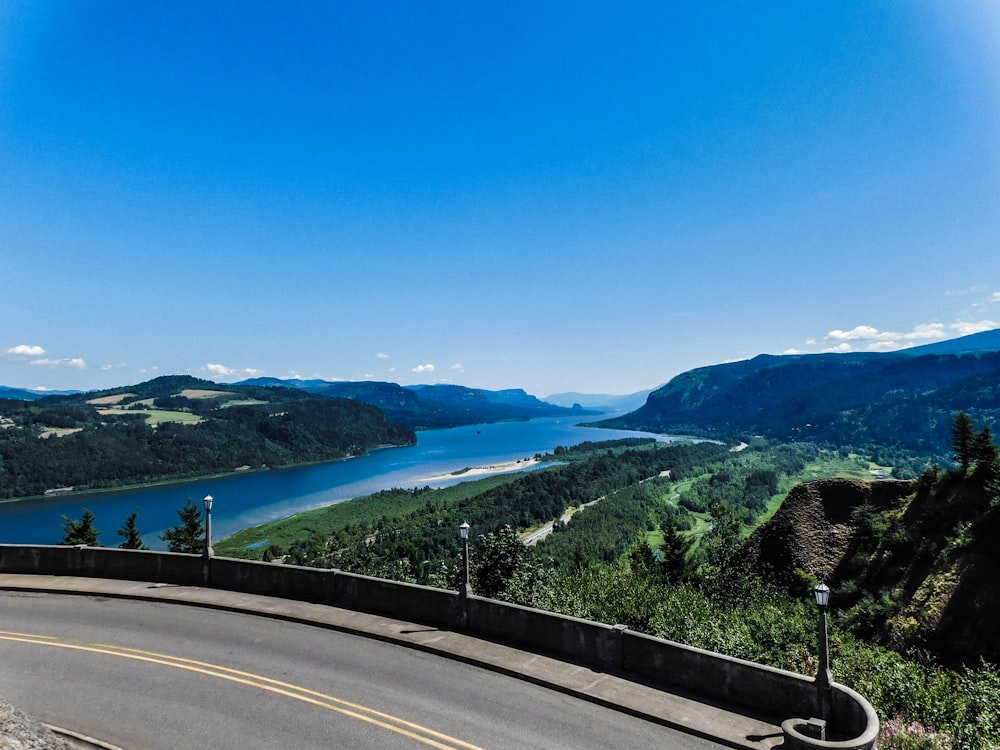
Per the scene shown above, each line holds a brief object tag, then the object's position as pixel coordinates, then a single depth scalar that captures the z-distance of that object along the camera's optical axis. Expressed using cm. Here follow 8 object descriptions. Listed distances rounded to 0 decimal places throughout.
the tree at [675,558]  4488
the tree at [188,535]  5716
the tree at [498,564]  3747
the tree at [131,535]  5262
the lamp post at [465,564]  1536
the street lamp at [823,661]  1075
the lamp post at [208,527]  1778
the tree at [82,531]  4900
